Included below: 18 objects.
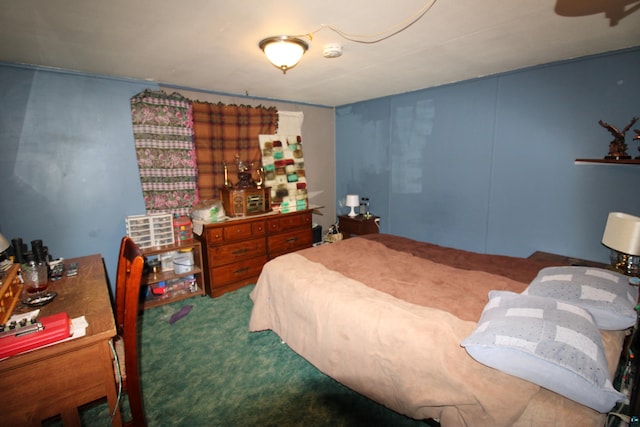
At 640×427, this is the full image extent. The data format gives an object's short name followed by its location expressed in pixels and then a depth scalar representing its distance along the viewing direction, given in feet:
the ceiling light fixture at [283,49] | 6.86
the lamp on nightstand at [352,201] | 15.15
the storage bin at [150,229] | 10.09
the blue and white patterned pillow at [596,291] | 4.74
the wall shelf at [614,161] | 7.65
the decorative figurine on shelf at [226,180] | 12.20
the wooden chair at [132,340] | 4.44
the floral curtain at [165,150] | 10.46
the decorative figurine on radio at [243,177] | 12.32
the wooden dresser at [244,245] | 10.88
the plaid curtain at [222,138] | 11.85
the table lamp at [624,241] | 6.71
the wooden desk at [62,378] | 3.70
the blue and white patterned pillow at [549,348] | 3.52
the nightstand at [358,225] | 14.55
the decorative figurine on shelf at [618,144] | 8.14
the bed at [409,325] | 3.96
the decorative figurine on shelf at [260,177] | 12.62
